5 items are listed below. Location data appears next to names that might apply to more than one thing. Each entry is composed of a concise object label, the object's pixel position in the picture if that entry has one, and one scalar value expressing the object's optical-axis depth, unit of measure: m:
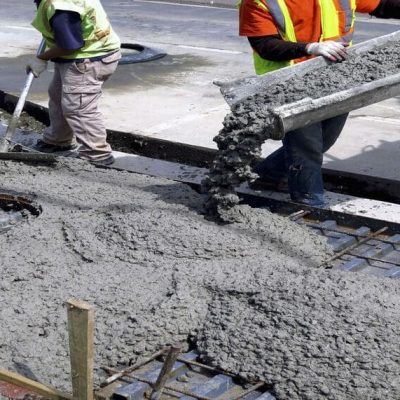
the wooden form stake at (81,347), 5.43
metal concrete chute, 8.49
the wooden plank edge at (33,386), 5.66
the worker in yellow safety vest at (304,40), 9.65
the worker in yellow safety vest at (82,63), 11.22
